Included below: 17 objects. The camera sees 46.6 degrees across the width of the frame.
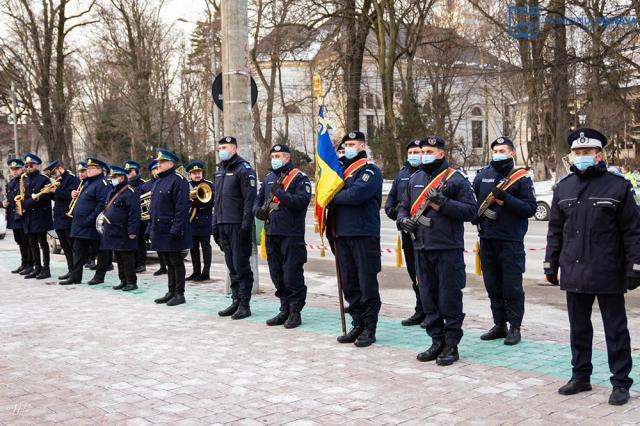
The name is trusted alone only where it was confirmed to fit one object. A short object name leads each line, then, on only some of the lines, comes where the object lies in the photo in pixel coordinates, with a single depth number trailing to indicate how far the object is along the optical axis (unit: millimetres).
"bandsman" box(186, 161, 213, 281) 12625
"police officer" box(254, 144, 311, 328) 8336
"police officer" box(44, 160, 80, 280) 12906
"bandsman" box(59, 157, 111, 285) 12180
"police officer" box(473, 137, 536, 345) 7320
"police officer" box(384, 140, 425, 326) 8188
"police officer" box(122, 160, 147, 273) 13148
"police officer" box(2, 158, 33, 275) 13646
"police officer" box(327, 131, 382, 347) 7539
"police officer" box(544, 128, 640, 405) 5445
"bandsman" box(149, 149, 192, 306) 10062
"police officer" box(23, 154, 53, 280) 13125
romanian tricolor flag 7617
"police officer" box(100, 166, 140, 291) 11406
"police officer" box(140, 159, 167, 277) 13067
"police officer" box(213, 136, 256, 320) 9062
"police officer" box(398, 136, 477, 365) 6711
